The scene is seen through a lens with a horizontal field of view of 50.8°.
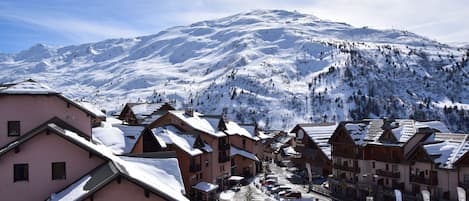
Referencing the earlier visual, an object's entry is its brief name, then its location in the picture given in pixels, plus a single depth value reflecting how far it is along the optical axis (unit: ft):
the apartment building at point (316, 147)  274.16
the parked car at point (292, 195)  202.49
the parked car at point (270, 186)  233.33
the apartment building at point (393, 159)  171.94
